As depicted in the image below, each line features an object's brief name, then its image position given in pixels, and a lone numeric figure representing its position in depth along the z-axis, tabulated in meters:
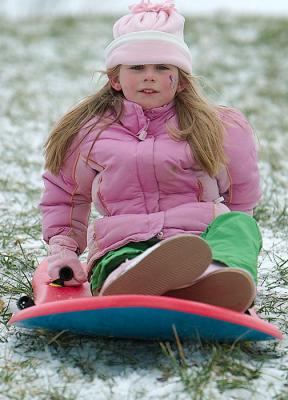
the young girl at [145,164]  5.61
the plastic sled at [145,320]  4.67
